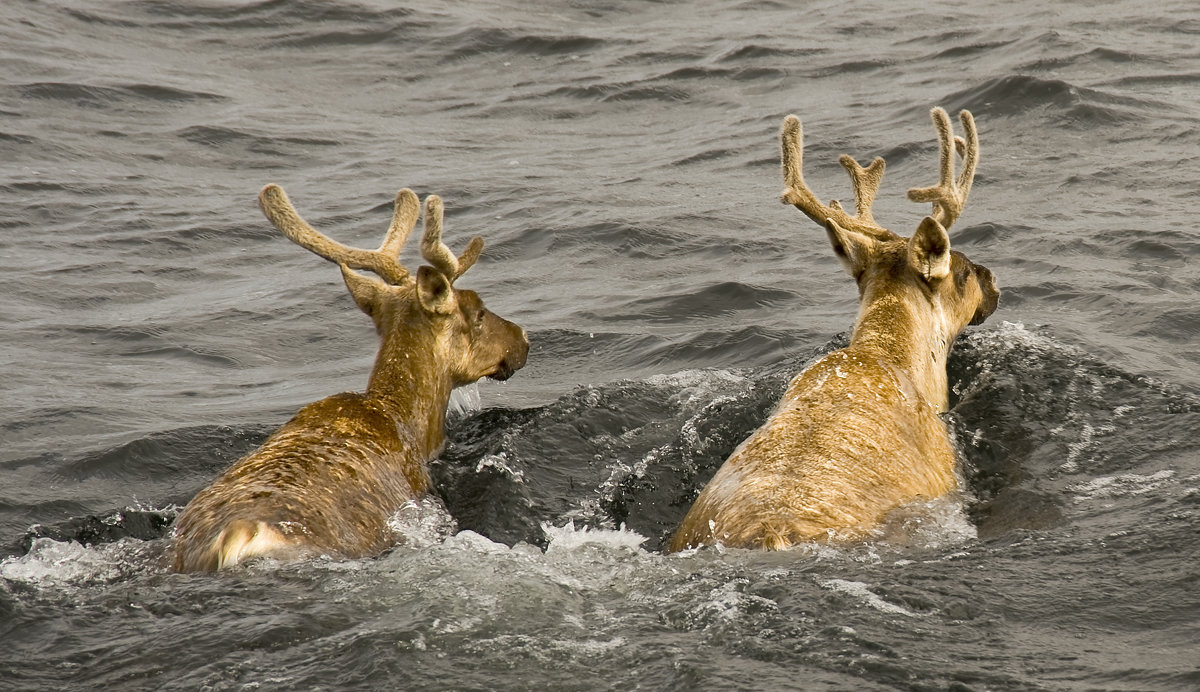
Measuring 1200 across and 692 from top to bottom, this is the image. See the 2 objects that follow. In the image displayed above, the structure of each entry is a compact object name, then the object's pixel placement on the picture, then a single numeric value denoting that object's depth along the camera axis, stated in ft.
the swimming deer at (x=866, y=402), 39.55
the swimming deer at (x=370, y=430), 39.58
